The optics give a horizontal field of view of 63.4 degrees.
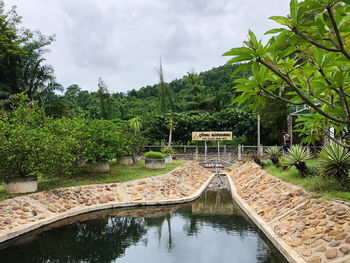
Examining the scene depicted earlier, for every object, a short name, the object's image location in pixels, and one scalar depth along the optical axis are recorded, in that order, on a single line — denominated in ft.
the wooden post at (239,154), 68.03
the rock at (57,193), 31.84
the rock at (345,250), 16.46
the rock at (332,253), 16.73
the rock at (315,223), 20.74
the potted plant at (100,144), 39.81
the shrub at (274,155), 45.57
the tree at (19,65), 70.08
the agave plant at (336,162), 25.45
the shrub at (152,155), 52.54
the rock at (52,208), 29.32
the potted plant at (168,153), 61.86
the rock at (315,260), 17.19
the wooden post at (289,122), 56.83
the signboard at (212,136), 67.97
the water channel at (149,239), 21.45
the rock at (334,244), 17.43
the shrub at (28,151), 28.81
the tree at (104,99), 98.02
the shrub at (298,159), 32.40
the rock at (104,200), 34.85
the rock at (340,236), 17.64
